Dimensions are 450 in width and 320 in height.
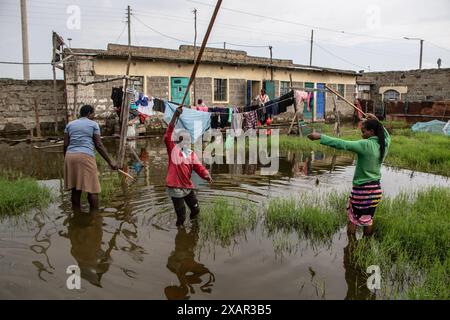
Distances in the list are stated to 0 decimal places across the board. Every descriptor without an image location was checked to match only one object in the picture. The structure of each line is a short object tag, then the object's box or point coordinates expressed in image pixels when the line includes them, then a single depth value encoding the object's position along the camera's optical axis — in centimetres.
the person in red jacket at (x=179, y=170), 478
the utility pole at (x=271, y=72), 2099
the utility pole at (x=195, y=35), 1784
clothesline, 1259
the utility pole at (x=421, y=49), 3772
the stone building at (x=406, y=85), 2547
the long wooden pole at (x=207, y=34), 416
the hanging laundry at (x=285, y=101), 1287
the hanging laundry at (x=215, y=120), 1145
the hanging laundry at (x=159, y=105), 997
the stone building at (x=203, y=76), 1471
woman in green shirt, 426
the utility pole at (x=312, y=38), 3625
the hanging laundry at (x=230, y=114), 1171
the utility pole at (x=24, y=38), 1645
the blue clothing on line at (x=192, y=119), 934
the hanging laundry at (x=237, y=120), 1202
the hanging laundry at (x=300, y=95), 1329
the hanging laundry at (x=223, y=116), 1156
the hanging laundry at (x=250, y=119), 1241
